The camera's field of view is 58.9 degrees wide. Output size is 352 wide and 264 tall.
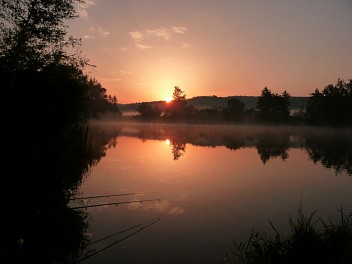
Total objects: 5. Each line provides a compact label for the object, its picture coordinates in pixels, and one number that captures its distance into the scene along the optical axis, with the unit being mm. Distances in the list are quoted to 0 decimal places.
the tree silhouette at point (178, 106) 158250
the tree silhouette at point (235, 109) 140125
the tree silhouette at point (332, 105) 110894
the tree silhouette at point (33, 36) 18047
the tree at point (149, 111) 166500
